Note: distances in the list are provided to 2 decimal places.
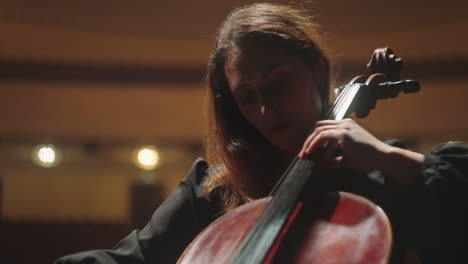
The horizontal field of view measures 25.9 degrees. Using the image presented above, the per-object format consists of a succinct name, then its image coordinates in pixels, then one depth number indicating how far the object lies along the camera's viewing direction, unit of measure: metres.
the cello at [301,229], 1.29
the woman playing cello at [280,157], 1.41
